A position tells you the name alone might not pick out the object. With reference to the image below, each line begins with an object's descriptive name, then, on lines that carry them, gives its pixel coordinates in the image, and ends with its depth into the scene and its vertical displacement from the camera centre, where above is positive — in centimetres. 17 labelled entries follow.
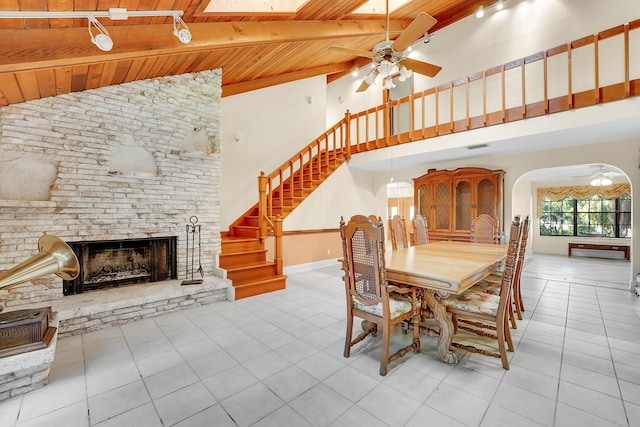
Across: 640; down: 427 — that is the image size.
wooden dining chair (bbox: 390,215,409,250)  398 -30
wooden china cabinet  566 +32
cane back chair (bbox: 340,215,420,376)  208 -62
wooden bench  728 -95
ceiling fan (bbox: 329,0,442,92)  272 +181
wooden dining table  203 -46
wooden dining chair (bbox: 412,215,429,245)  439 -29
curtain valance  761 +60
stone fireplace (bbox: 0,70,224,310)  294 +45
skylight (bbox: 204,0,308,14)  283 +239
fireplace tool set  394 -46
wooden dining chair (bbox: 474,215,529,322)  271 -73
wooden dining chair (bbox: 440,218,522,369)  211 -74
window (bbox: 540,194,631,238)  778 -14
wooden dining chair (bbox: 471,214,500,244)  424 -27
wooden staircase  425 -22
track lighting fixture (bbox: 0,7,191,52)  173 +136
